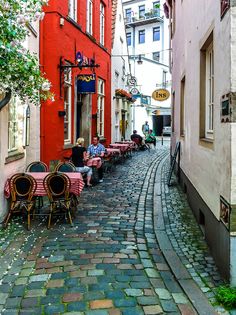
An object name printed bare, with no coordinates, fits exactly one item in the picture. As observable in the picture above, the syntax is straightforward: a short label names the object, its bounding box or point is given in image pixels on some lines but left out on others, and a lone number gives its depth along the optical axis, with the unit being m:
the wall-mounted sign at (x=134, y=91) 26.36
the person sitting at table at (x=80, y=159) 10.92
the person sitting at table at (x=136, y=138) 25.56
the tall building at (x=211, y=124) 4.30
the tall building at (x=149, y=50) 45.22
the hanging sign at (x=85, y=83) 13.52
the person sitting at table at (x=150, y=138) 27.10
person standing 30.79
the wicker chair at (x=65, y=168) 8.70
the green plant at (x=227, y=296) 3.98
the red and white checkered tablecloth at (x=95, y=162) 11.94
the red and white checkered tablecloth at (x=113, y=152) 15.06
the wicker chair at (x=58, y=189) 7.18
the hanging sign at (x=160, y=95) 18.48
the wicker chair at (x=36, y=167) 8.80
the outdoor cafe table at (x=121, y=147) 18.03
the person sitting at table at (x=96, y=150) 12.90
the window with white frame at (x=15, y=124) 7.90
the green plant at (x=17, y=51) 5.31
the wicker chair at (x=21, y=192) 7.16
